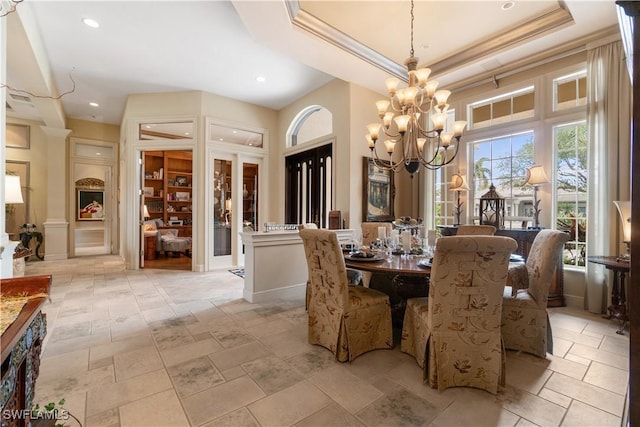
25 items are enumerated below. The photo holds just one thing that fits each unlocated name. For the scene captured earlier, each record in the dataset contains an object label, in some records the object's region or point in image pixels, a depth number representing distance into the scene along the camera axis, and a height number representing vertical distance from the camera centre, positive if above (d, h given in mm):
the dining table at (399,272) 2223 -458
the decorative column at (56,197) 6609 +340
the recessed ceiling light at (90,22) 3398 +2261
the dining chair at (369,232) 3996 -274
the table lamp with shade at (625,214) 2703 -9
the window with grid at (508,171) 3998 +625
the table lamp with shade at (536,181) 3545 +394
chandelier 2676 +1009
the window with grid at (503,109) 4008 +1541
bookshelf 8195 +692
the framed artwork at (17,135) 6413 +1715
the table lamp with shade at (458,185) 4301 +416
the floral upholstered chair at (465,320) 1748 -688
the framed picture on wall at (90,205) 7391 +179
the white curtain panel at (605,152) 3100 +668
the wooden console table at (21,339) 920 -472
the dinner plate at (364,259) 2494 -405
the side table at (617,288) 2735 -772
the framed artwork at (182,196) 8423 +475
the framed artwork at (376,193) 4691 +334
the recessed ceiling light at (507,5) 3057 +2228
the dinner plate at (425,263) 2240 -406
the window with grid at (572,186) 3564 +345
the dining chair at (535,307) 2225 -743
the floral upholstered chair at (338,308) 2197 -771
